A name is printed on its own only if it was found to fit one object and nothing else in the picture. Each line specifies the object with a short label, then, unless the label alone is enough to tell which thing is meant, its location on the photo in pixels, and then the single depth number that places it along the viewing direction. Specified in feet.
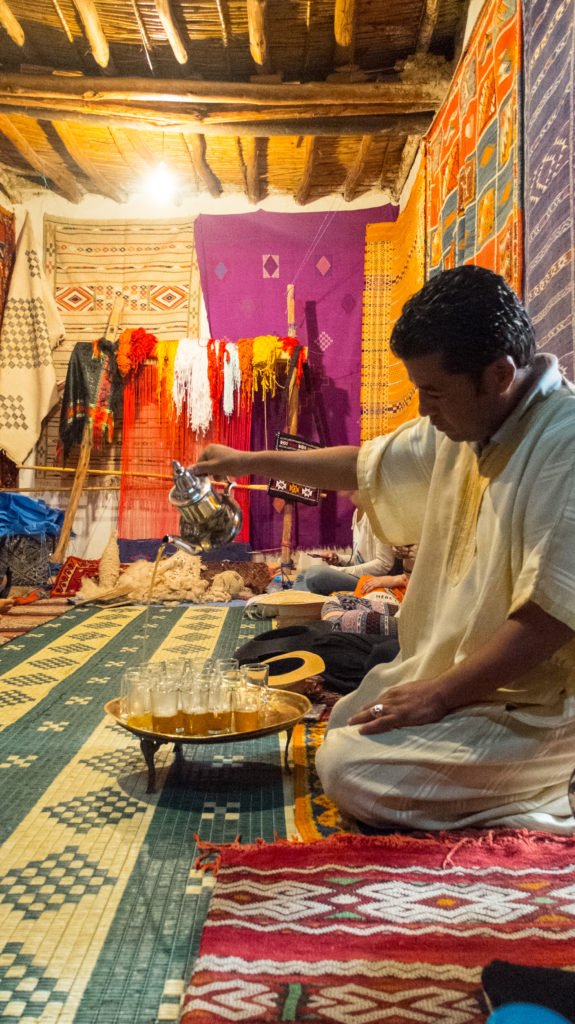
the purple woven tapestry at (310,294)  22.50
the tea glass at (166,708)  6.45
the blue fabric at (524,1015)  3.00
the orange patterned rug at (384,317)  18.97
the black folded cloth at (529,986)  3.19
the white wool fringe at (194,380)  20.93
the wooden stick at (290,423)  20.89
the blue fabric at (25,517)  18.86
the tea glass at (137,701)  6.56
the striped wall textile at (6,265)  21.38
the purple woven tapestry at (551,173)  7.27
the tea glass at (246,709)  6.51
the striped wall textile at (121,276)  22.86
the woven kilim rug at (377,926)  3.59
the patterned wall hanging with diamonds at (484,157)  9.23
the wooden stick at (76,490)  20.68
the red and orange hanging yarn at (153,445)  21.52
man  5.15
